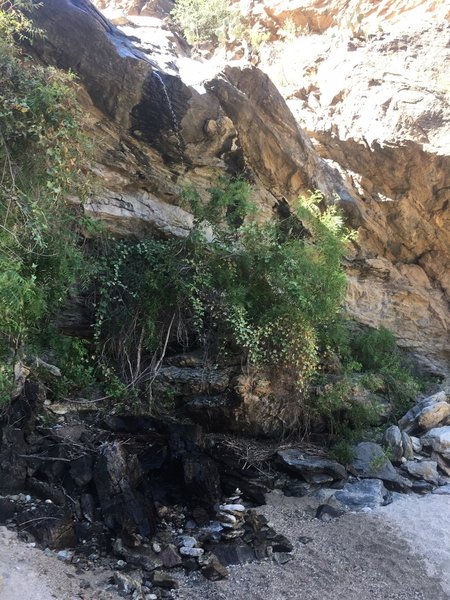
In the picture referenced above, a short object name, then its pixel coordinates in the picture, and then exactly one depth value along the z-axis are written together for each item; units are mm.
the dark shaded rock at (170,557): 4559
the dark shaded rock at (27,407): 5645
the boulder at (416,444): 7446
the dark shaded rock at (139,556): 4469
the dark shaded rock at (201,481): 5609
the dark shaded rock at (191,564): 4547
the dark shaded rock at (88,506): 4986
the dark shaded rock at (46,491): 4988
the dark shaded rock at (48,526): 4480
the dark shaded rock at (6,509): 4619
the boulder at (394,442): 7066
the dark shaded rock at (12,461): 5047
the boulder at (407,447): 7156
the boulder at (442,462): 7036
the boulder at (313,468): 6441
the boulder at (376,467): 6422
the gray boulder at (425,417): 8000
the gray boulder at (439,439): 7250
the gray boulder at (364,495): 5840
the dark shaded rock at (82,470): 5297
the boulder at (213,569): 4375
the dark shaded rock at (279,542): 4906
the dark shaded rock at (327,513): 5586
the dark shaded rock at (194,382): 7027
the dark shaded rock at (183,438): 6066
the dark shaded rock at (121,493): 4957
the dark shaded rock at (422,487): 6391
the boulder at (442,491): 6297
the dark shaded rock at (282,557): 4691
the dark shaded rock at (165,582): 4234
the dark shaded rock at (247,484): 5914
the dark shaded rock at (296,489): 6174
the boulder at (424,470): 6676
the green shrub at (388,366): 9031
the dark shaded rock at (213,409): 6957
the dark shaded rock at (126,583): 4051
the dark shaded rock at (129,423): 6387
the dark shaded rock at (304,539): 5062
